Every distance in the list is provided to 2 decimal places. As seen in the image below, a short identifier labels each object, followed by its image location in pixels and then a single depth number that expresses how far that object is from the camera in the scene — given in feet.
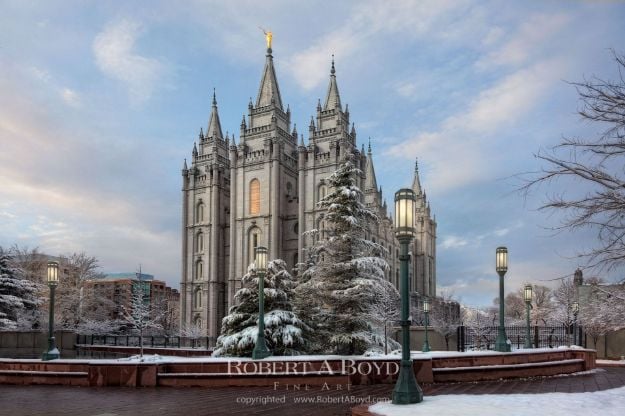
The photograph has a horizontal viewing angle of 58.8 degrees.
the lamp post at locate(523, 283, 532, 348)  69.67
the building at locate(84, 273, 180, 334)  172.60
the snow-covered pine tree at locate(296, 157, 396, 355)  68.59
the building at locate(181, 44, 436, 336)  223.71
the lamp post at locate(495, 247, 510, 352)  48.01
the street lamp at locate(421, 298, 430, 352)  77.93
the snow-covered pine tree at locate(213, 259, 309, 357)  67.92
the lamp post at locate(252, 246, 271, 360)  51.52
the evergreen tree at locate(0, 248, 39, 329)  105.29
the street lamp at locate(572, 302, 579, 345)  89.04
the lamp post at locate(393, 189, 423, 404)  26.21
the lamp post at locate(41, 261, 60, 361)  58.65
